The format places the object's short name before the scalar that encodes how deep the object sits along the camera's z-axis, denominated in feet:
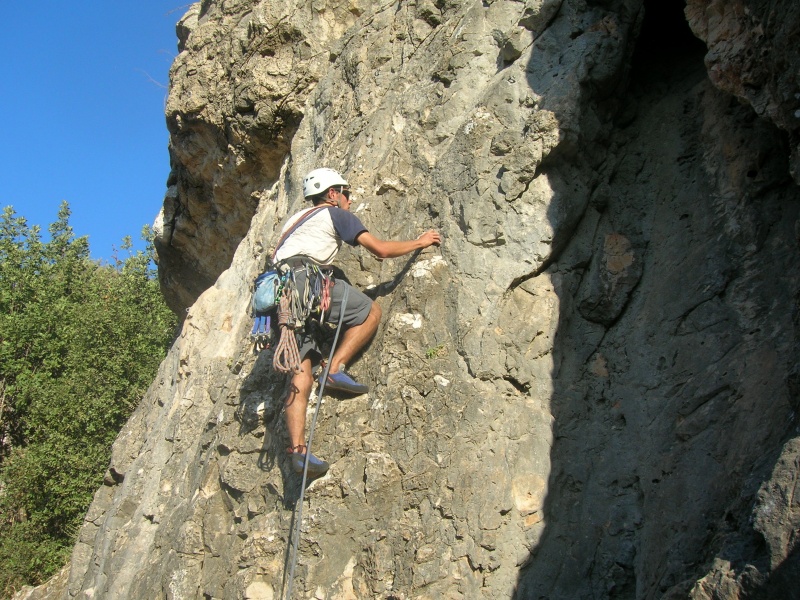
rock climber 19.85
